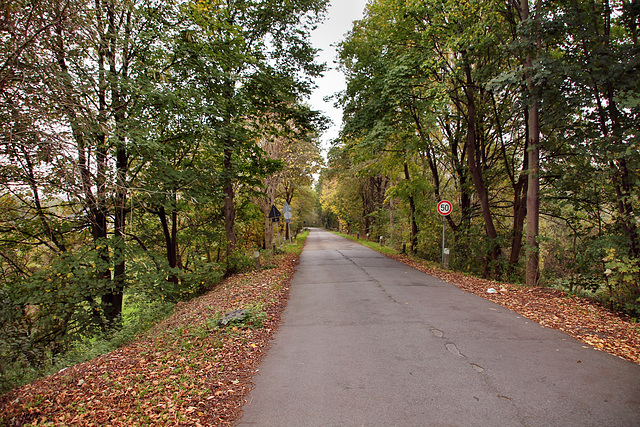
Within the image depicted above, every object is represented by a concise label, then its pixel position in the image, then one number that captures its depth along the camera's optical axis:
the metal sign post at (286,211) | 20.62
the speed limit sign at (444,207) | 12.70
